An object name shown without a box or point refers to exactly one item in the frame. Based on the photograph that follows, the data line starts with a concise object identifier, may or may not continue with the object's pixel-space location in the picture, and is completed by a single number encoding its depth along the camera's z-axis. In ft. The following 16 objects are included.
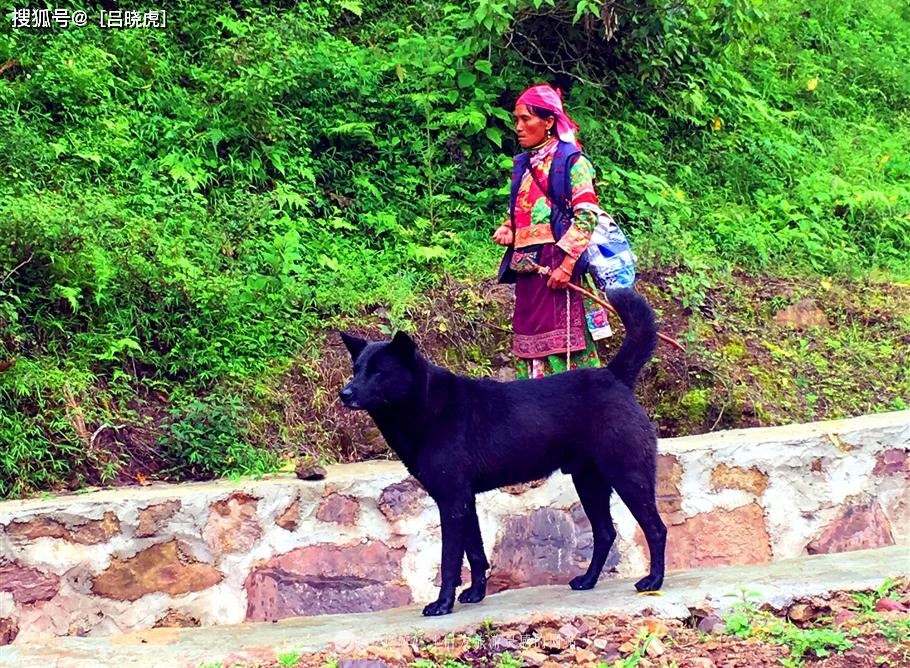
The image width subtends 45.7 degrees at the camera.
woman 17.37
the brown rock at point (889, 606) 15.12
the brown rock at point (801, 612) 15.26
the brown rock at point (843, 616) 14.85
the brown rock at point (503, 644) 14.14
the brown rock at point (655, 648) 13.82
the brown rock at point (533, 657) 13.64
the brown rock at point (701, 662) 13.39
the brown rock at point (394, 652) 13.84
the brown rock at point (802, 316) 27.32
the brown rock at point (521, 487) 19.63
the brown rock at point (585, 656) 13.74
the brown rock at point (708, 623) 14.80
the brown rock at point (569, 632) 14.28
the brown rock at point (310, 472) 18.80
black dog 15.75
